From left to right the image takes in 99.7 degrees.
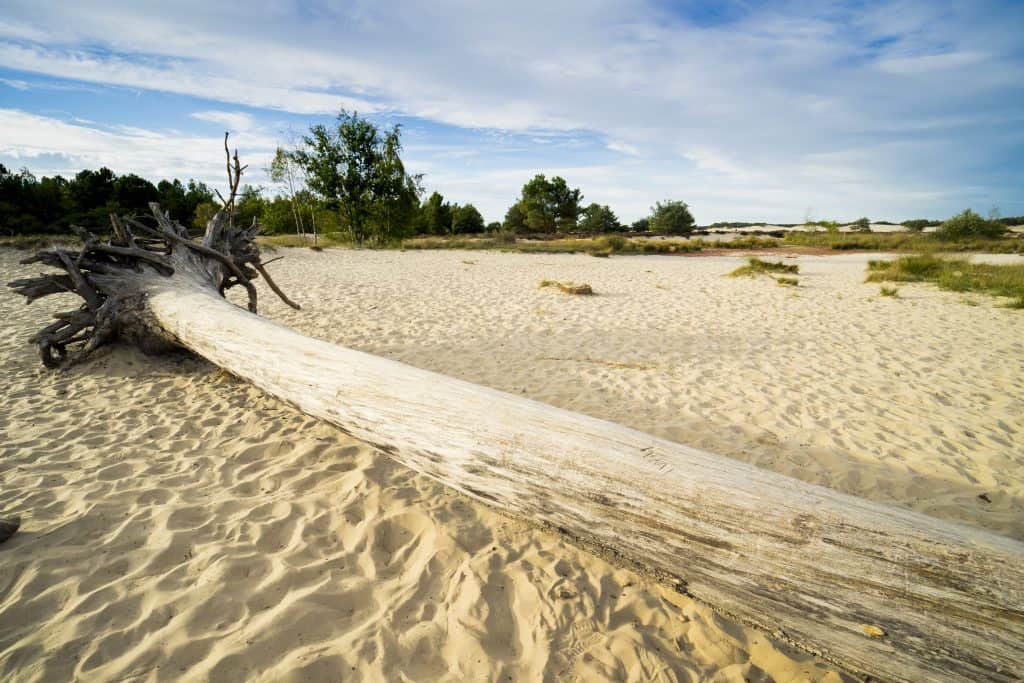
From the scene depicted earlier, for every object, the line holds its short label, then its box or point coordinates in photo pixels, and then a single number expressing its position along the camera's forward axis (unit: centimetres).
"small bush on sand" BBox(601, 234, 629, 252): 2614
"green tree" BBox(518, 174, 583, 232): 4844
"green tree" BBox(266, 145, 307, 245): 2539
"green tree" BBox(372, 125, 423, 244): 2697
